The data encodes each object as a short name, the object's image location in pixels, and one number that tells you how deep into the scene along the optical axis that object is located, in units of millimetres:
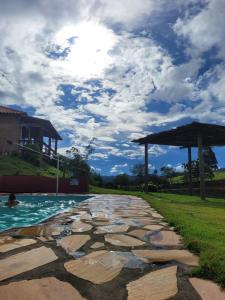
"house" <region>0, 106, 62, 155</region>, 23195
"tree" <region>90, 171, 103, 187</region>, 21040
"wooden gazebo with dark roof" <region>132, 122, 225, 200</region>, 12039
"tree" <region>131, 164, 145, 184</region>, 24445
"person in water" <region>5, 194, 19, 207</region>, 9606
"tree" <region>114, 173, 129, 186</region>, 22990
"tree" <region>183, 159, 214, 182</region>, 24255
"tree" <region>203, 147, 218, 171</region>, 27320
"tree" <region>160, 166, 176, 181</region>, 27828
